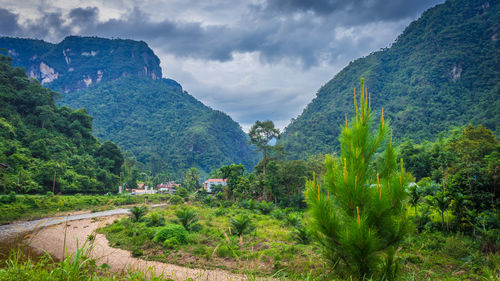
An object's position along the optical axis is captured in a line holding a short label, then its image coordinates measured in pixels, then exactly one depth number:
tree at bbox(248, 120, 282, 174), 30.08
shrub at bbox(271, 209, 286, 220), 15.71
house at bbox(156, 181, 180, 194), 45.81
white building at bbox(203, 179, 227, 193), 46.40
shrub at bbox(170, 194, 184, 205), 27.31
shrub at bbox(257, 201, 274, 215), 18.77
